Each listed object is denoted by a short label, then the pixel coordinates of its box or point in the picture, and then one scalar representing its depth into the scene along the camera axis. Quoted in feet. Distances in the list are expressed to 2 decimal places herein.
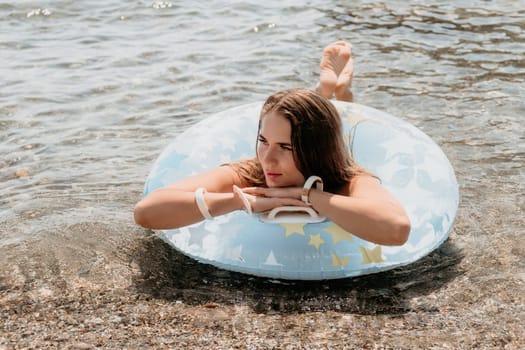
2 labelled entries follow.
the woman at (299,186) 11.66
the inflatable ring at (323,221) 12.33
